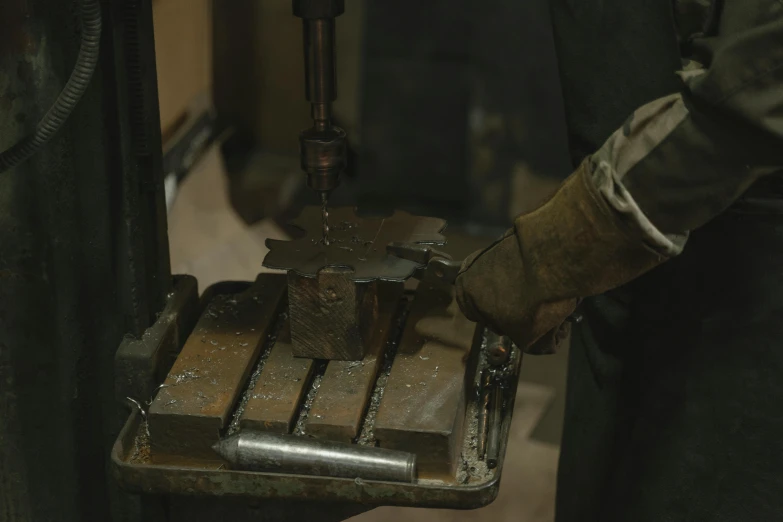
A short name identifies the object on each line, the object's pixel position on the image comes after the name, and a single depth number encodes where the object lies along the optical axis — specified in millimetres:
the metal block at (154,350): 2209
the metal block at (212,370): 2113
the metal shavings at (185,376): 2167
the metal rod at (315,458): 2072
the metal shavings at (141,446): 2126
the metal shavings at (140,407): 2185
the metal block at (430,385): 2097
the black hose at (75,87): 2080
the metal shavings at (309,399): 2137
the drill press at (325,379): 2080
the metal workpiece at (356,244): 2194
